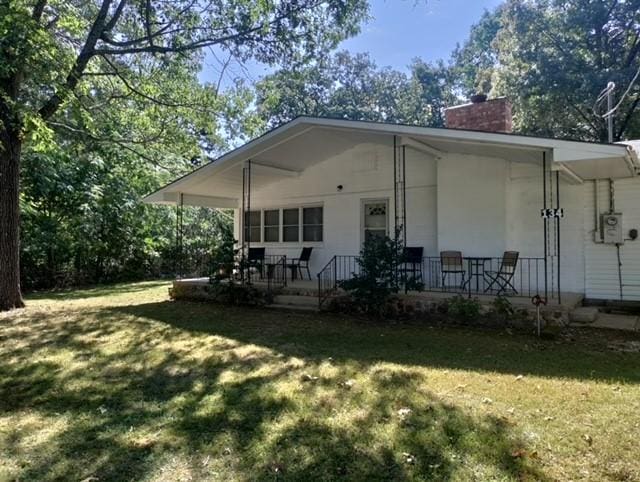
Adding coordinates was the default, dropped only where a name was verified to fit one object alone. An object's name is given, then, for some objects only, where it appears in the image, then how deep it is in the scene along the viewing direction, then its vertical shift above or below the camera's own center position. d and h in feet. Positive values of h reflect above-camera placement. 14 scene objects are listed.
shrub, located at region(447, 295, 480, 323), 21.43 -3.00
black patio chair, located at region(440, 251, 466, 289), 26.40 -0.82
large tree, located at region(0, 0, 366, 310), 24.09 +15.77
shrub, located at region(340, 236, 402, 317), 23.07 -1.35
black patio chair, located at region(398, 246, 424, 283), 29.04 -0.73
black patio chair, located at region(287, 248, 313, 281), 34.81 -1.05
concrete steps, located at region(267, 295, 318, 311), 26.89 -3.43
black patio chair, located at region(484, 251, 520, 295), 24.20 -1.38
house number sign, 21.35 +1.94
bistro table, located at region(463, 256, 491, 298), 26.25 -1.07
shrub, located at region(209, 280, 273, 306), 28.78 -3.01
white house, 23.75 +4.03
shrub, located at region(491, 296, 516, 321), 20.79 -2.93
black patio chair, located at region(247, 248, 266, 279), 34.91 -0.37
